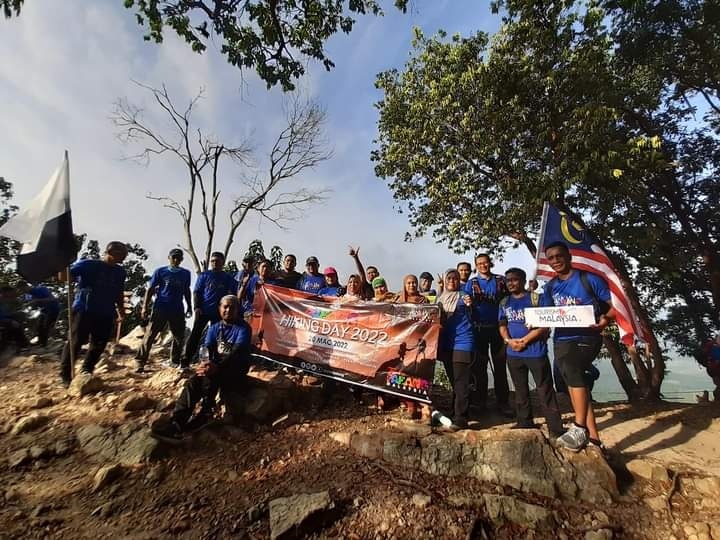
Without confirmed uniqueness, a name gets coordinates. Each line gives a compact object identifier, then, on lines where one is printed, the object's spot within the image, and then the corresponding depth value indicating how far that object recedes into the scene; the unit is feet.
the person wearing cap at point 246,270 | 21.73
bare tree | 52.42
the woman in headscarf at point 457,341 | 14.03
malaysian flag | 11.56
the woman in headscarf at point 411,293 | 17.15
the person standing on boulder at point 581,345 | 11.24
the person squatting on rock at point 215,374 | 12.21
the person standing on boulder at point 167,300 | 18.20
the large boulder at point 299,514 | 8.14
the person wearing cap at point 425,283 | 21.15
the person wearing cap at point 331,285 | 19.76
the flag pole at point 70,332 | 14.18
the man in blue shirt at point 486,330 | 16.55
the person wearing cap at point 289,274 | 21.38
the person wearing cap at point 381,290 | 18.54
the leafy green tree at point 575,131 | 22.71
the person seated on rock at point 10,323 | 23.41
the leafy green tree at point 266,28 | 16.01
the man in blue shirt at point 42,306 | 25.93
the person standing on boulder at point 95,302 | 15.21
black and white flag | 13.79
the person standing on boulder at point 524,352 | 12.76
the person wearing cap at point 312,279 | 20.71
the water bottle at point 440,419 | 13.80
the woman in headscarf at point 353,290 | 18.12
